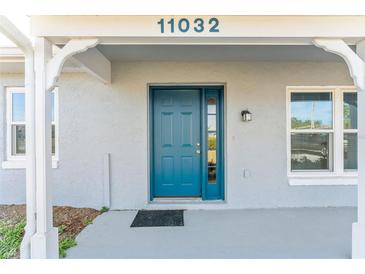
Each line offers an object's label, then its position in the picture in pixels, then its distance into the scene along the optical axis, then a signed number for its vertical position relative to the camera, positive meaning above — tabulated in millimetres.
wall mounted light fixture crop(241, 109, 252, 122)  4949 +361
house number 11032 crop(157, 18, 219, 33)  2793 +1146
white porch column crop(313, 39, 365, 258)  2830 +340
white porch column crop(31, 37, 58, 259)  2812 -171
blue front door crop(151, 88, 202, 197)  5258 -154
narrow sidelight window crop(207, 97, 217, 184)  5281 -3
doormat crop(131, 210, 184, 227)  4266 -1388
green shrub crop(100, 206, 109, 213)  4936 -1360
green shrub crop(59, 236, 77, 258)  3316 -1424
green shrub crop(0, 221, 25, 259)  3254 -1393
